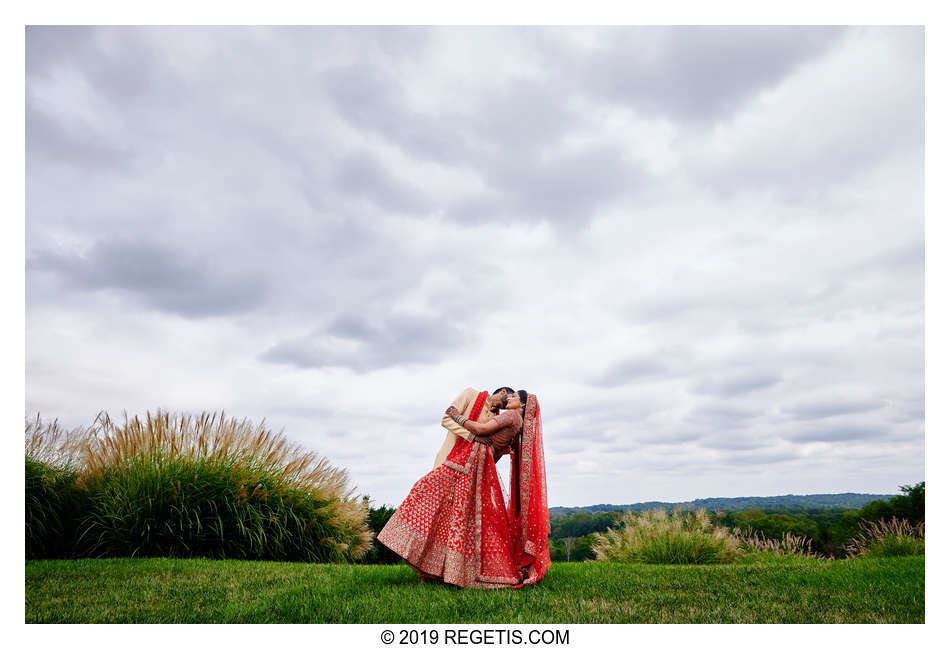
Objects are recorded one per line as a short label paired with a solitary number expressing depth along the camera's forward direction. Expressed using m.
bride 5.26
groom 5.50
